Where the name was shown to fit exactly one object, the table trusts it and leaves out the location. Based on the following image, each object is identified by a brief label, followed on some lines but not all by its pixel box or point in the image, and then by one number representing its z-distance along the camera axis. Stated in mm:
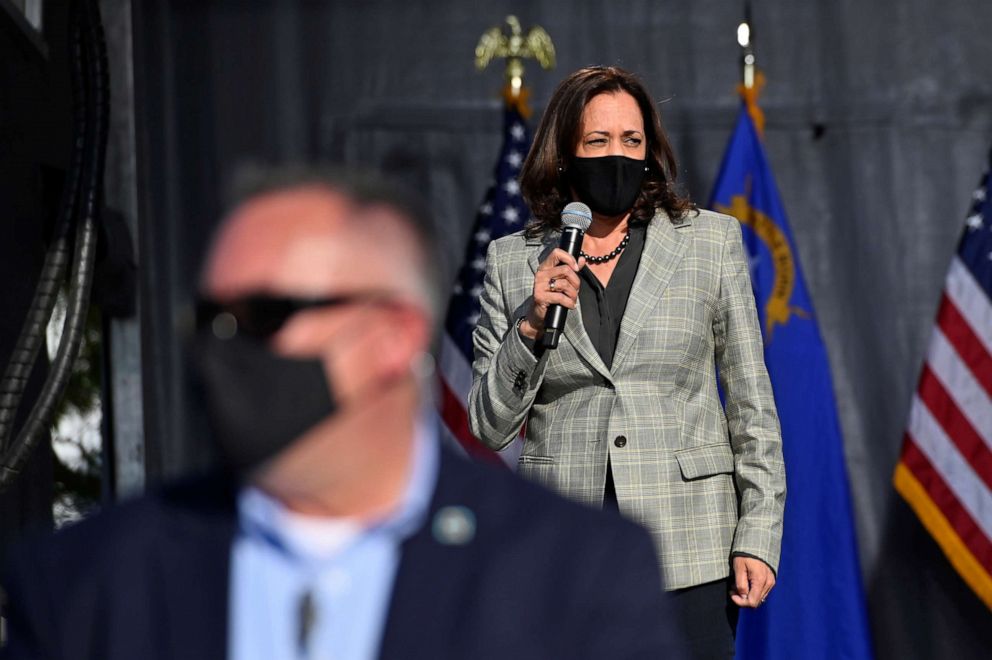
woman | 5859
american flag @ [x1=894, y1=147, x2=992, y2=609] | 9453
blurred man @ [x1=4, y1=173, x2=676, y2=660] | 2713
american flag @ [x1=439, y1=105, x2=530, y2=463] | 9789
